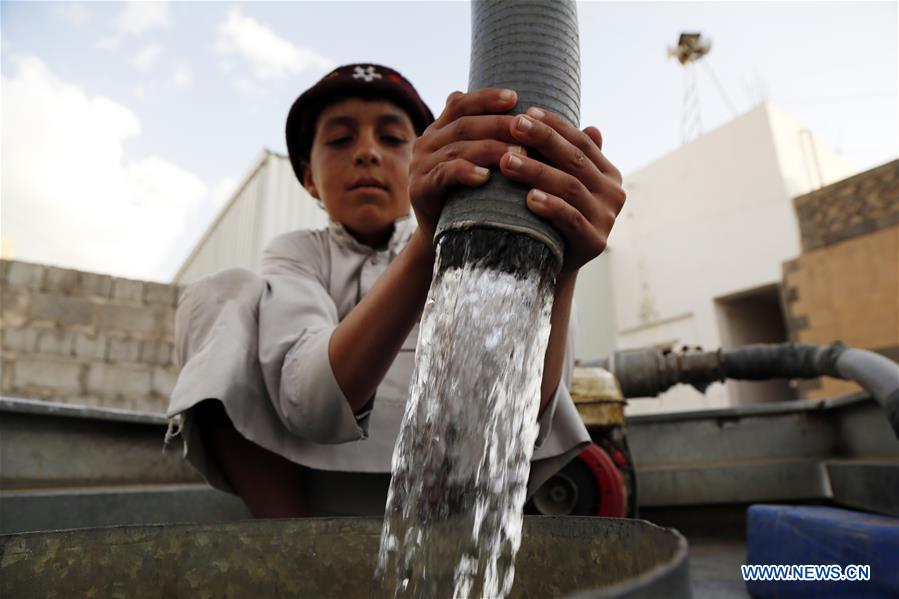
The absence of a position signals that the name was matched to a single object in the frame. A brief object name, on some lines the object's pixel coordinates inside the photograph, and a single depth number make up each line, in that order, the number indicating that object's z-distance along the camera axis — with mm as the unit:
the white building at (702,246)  6707
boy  588
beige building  4324
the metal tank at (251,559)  538
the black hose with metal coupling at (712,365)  2037
